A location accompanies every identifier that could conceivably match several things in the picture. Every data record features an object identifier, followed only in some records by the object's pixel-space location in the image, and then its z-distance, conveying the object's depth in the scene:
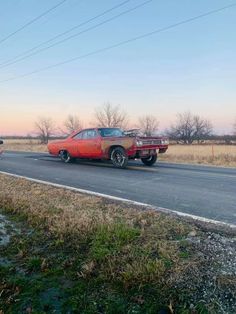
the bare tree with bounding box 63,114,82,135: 73.69
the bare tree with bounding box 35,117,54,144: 77.75
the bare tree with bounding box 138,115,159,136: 85.69
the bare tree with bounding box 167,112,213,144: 81.79
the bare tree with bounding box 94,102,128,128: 68.12
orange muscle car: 11.80
